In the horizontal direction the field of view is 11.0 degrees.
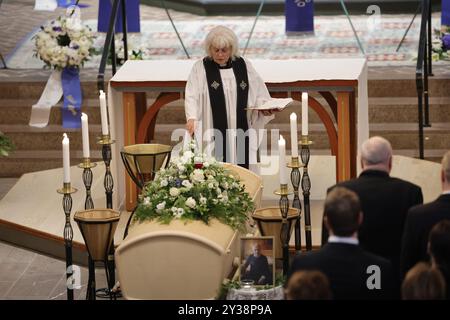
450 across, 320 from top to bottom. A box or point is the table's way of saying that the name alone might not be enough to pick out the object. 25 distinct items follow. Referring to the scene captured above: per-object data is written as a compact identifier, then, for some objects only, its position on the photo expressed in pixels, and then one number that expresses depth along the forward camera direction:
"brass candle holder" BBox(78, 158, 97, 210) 14.78
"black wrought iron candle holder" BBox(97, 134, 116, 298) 15.12
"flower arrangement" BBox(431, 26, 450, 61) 22.92
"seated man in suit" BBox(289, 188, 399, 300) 10.59
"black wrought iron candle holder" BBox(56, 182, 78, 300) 14.07
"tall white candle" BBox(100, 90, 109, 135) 15.32
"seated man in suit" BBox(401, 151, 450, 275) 11.50
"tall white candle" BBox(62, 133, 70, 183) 13.91
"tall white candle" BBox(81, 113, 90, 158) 14.55
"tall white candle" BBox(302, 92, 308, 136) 14.67
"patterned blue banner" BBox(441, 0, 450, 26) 24.20
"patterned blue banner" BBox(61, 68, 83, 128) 22.29
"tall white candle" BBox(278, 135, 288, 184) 13.31
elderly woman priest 17.52
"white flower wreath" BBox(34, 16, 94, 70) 22.25
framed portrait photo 13.16
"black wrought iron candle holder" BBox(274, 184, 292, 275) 13.34
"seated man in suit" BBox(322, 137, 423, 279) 12.09
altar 17.41
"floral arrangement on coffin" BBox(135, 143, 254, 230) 13.76
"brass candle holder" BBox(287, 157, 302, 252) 14.04
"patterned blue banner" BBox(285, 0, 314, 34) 26.02
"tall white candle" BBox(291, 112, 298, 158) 13.84
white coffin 12.95
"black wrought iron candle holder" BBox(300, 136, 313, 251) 14.66
